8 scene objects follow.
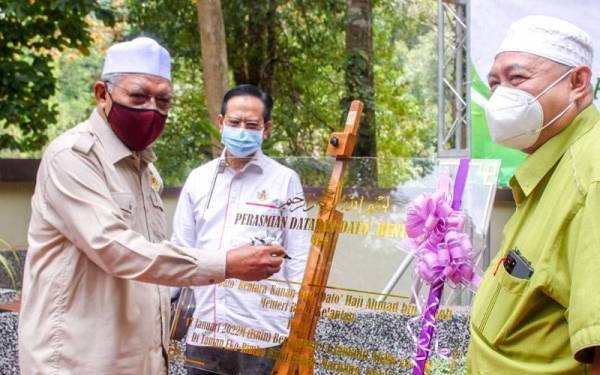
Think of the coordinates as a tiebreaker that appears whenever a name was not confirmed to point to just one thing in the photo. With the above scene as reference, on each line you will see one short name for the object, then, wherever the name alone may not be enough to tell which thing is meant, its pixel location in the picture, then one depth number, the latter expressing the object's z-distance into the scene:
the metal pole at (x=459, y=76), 7.11
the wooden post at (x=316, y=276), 3.01
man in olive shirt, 1.61
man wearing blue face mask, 3.12
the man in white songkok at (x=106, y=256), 2.54
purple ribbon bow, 2.53
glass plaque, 2.78
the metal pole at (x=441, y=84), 7.07
